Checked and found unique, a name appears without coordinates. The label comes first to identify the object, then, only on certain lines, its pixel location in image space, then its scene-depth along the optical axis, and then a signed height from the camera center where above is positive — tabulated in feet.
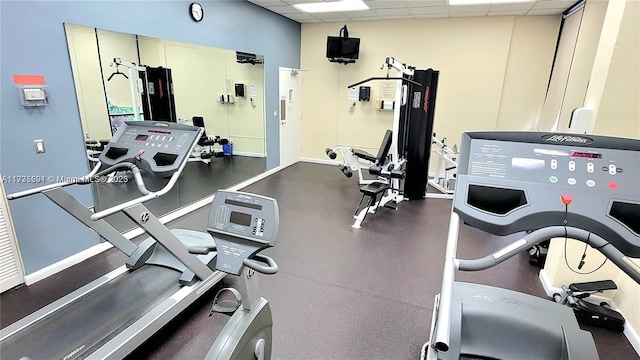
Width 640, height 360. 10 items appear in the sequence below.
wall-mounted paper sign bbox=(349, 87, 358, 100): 22.15 +0.66
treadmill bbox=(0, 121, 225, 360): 6.32 -4.49
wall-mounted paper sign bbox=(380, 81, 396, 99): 21.13 +0.89
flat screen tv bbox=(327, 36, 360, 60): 20.65 +3.43
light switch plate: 8.87 -1.34
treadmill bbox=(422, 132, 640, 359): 4.12 -1.12
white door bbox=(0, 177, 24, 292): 8.43 -4.12
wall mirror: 10.28 -0.01
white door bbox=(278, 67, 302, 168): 21.35 -0.88
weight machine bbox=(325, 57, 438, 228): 15.34 -2.31
